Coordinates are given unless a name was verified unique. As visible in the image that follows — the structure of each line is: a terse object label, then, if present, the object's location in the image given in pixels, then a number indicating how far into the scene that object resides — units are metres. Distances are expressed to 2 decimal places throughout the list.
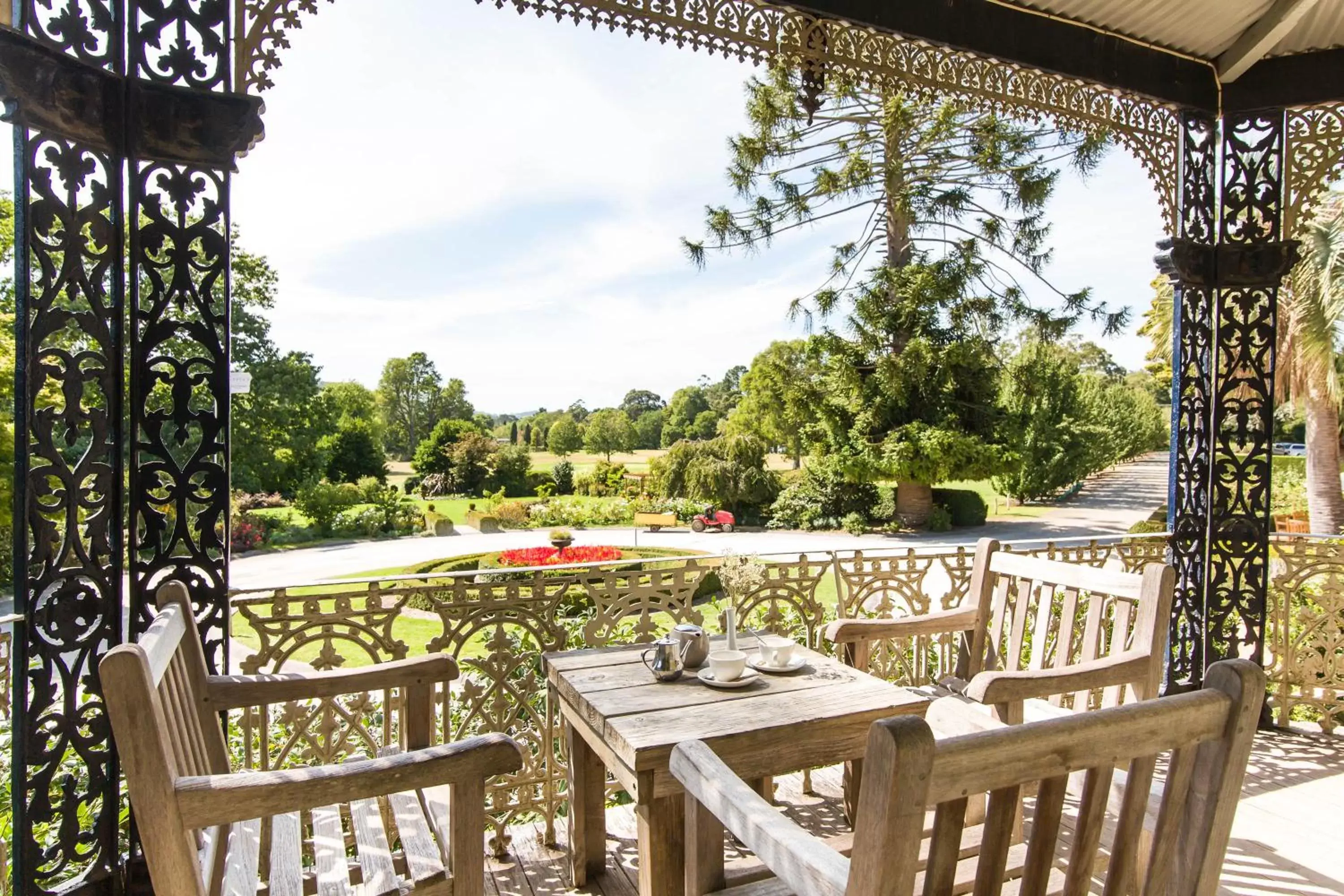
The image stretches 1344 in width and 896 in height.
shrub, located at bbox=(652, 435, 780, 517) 19.58
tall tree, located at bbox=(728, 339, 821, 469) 17.78
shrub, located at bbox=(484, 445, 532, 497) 24.61
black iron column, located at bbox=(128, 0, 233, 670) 1.88
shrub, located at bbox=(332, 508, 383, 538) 19.66
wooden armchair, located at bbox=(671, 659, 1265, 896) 0.79
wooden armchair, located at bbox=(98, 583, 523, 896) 1.06
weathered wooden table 1.59
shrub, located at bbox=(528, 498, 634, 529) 19.56
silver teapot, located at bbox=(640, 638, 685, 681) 1.96
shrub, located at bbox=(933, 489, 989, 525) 19.14
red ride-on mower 17.69
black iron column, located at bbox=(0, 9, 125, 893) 1.69
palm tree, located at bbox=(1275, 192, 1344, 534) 9.88
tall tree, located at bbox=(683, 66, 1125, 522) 14.09
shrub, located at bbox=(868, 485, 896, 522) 18.53
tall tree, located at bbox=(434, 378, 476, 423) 33.12
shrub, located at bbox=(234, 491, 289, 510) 19.77
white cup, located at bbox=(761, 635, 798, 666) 2.03
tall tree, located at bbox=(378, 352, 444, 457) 32.75
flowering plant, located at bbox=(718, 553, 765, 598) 2.36
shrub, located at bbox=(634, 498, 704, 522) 18.80
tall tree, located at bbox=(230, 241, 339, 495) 19.98
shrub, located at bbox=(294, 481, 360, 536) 19.75
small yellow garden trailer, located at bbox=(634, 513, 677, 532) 18.28
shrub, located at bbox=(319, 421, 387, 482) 23.95
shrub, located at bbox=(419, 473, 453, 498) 25.33
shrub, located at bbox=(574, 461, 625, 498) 23.09
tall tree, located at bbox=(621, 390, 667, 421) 36.72
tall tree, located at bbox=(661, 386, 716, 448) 31.23
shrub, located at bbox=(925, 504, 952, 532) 18.23
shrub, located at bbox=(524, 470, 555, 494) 24.39
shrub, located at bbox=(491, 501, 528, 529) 19.59
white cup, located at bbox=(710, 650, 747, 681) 1.89
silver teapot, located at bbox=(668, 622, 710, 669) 2.01
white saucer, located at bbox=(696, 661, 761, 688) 1.88
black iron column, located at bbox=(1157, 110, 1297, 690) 3.29
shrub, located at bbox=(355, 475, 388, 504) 20.86
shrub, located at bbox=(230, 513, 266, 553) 16.98
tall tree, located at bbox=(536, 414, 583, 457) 30.98
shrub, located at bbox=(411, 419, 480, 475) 26.39
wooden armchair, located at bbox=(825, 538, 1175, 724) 1.84
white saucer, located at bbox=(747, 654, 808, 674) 2.01
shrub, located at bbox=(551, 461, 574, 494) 24.53
